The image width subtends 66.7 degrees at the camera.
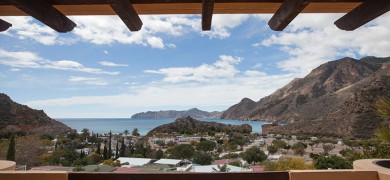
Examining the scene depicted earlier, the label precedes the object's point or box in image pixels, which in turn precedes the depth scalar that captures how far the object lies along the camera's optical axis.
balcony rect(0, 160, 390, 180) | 1.75
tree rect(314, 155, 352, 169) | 18.84
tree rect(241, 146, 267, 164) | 29.92
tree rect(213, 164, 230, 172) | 22.12
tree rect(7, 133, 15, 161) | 23.70
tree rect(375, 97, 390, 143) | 2.31
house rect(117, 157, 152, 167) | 29.11
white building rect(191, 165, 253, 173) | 24.61
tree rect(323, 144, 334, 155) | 31.61
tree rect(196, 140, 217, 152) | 36.94
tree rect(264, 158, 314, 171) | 21.94
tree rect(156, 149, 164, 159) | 35.81
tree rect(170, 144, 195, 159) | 33.91
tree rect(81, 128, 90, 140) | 45.49
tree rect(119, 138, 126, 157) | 37.27
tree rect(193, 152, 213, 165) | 31.23
